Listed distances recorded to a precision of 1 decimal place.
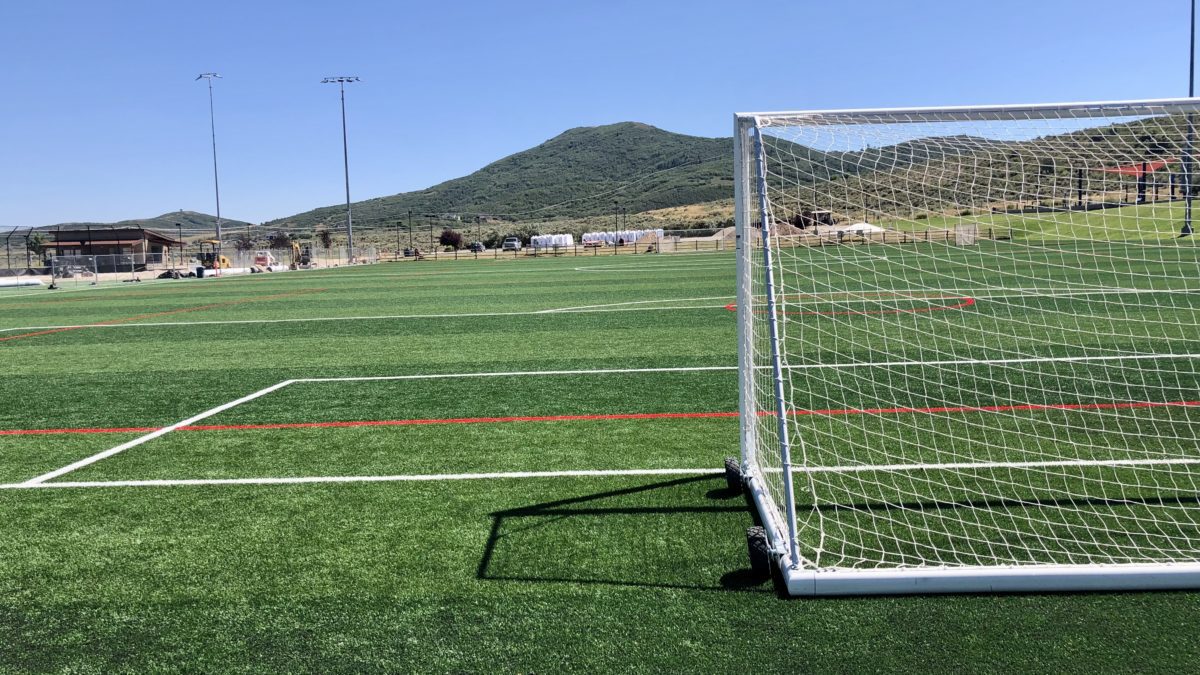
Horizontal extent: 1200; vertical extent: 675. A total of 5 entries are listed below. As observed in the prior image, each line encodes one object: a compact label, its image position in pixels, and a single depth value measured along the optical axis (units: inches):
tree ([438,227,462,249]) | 3604.8
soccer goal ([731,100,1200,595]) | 145.3
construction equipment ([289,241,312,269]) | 2187.6
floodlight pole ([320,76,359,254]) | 2322.8
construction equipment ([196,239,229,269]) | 1998.3
